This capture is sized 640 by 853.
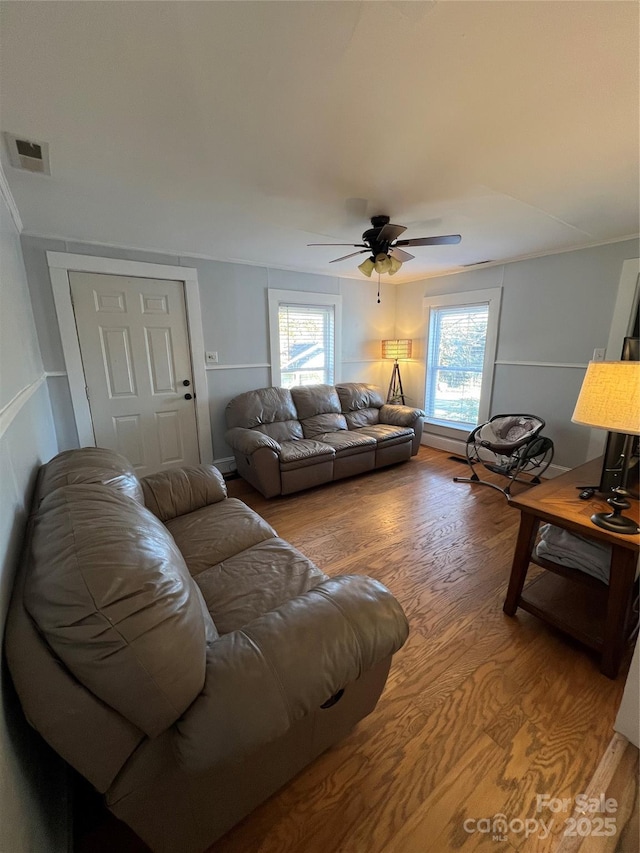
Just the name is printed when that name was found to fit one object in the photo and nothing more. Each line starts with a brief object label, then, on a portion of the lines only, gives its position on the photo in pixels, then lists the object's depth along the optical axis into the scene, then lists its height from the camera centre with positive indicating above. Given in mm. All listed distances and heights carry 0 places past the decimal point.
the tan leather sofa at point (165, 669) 670 -734
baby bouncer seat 3064 -909
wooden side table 1346 -1051
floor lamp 4641 -76
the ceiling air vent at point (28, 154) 1439 +888
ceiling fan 2195 +711
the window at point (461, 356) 3869 -90
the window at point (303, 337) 3885 +165
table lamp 1229 -215
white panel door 2873 -138
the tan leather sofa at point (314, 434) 3027 -896
